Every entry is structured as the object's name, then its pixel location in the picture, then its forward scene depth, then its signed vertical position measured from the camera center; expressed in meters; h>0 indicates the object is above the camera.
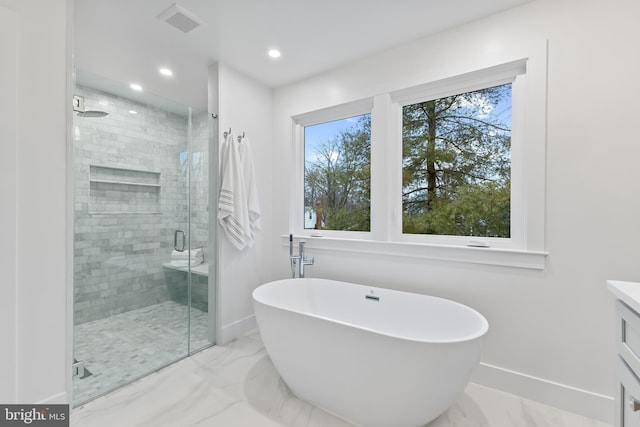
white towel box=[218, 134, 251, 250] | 2.43 +0.11
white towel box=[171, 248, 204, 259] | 2.50 -0.38
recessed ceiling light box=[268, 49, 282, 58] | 2.29 +1.29
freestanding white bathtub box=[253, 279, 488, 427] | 1.29 -0.74
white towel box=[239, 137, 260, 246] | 2.60 +0.31
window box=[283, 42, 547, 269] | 1.75 +0.34
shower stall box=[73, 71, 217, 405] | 1.96 -0.18
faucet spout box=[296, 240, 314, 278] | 2.58 -0.44
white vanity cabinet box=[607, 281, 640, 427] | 0.92 -0.48
